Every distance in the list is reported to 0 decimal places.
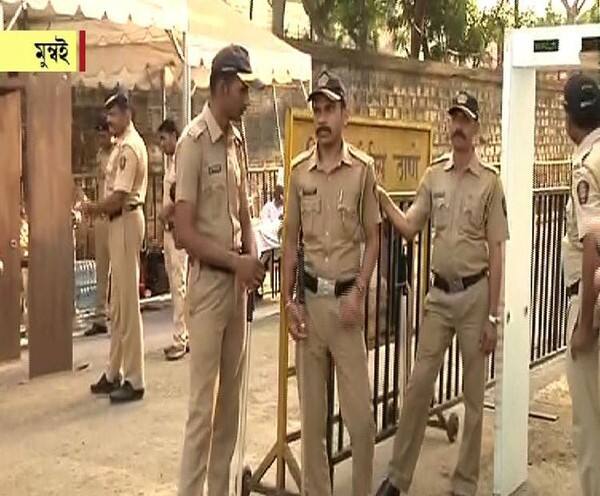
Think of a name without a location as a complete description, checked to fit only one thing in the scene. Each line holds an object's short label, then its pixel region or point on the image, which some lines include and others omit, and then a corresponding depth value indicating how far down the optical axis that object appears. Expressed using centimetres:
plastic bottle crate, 986
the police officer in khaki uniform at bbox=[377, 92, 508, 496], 489
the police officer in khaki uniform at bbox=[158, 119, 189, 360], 827
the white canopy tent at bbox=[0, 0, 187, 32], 801
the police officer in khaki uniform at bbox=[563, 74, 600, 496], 402
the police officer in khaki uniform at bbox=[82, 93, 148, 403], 690
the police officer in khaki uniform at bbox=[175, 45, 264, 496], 433
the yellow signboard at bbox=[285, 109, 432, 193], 475
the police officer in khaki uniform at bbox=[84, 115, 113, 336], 853
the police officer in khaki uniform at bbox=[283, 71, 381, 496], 443
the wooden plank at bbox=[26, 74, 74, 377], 770
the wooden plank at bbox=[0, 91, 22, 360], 783
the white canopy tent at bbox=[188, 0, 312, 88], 1053
